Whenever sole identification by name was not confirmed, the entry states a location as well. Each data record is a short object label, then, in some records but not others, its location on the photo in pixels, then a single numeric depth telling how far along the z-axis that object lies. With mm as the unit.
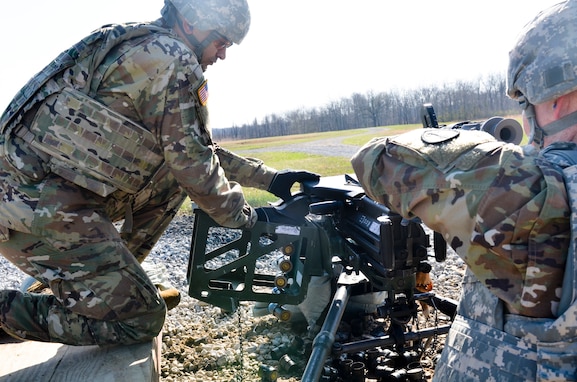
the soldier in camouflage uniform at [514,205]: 1655
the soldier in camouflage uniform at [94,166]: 3104
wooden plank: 2912
